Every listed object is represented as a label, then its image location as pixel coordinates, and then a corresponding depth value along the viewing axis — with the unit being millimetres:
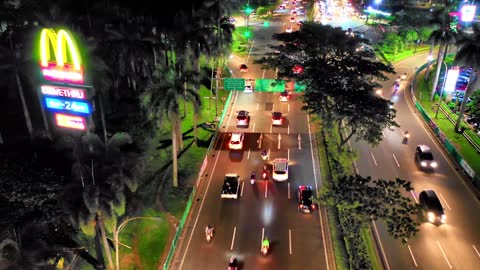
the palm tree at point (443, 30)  72438
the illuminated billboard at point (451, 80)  67188
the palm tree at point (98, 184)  29625
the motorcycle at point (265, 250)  37688
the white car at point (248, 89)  73150
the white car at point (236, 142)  57375
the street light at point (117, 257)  32531
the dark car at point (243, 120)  65000
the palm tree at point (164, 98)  43469
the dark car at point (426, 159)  52781
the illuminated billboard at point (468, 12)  90875
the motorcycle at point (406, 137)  59688
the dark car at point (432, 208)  42062
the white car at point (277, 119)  65688
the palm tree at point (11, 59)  48369
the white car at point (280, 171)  49375
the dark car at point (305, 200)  43469
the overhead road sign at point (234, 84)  63281
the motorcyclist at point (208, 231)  39591
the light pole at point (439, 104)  67150
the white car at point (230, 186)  46256
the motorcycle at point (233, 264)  35156
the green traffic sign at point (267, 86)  62581
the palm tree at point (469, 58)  60906
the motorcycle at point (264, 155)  55031
